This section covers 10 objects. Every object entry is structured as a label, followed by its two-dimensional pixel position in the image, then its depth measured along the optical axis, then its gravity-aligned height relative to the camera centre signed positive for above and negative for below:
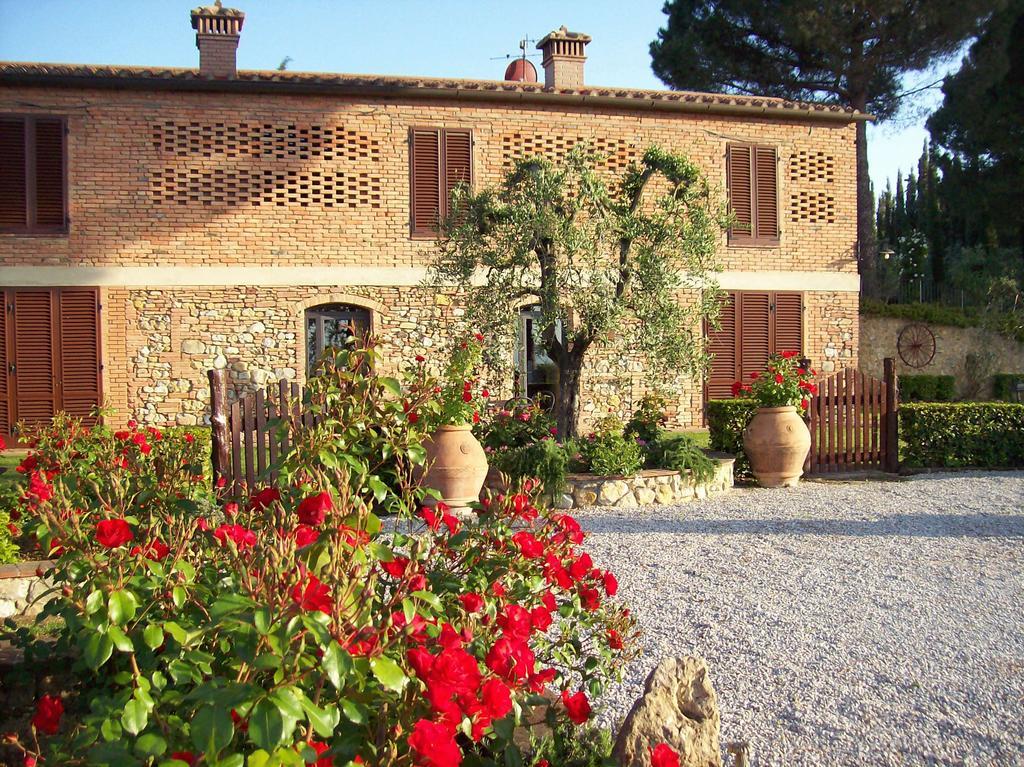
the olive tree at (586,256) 8.08 +1.15
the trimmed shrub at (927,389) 17.23 -0.31
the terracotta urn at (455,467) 6.97 -0.70
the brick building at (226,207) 12.34 +2.52
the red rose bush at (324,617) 1.46 -0.49
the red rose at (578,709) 2.00 -0.76
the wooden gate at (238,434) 7.06 -0.44
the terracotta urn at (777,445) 8.60 -0.69
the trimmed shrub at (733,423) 9.52 -0.52
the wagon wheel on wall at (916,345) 18.44 +0.59
